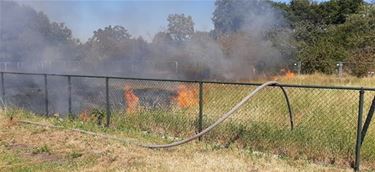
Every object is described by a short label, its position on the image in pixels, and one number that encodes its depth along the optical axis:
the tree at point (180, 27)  31.73
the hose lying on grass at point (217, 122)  5.69
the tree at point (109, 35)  30.31
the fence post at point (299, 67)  22.87
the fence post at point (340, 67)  20.30
